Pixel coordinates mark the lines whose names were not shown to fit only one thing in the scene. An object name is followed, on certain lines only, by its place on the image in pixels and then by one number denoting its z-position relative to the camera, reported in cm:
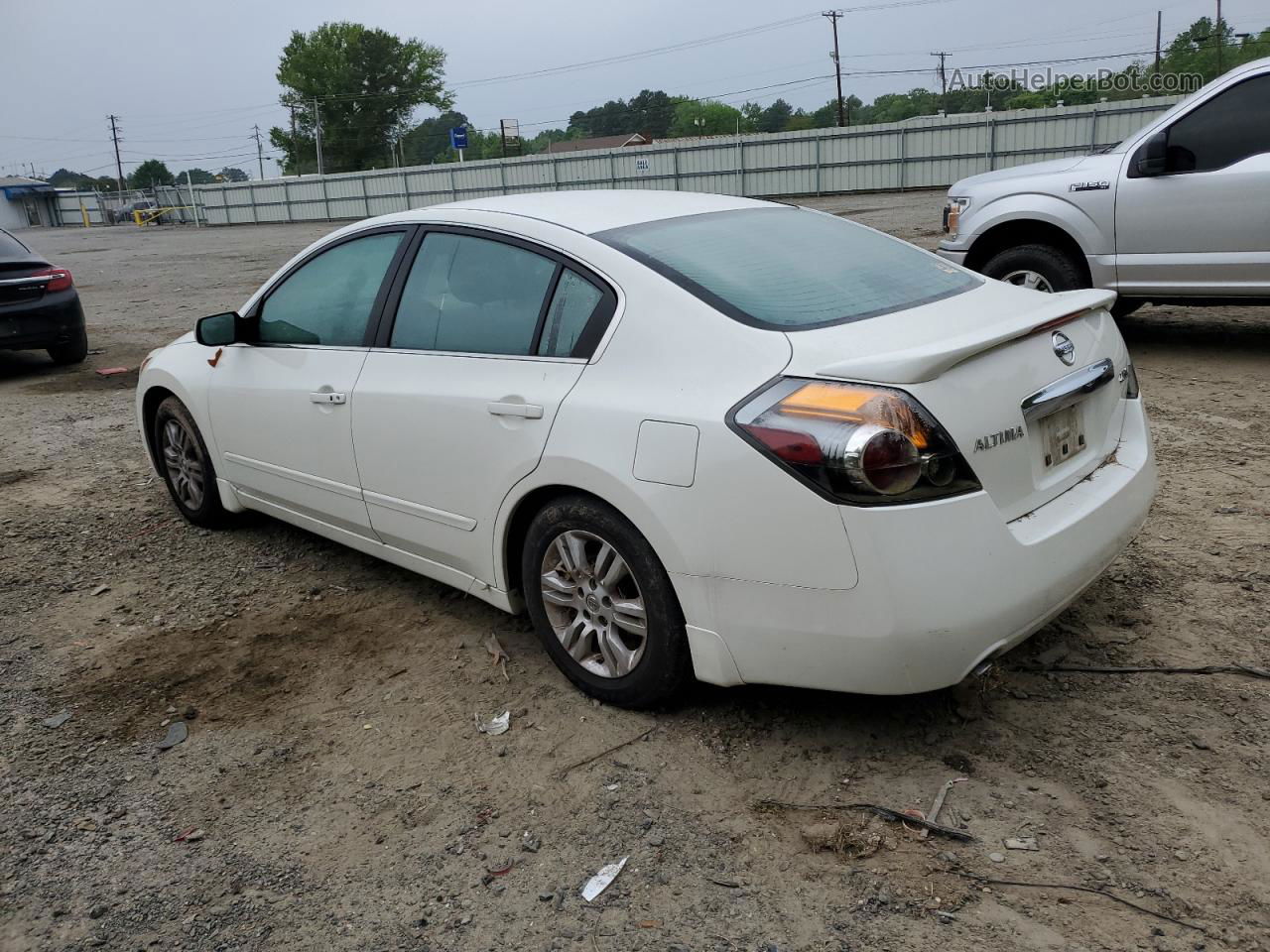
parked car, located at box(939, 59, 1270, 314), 668
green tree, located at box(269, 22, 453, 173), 8475
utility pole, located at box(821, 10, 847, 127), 5772
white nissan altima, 255
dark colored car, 960
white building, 7219
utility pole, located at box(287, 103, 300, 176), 8481
